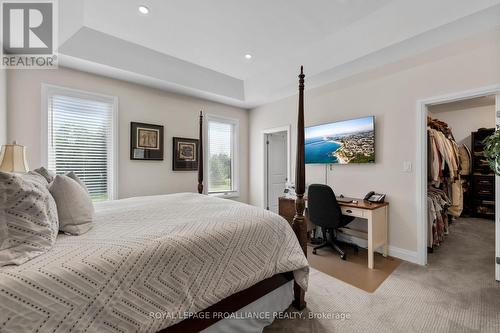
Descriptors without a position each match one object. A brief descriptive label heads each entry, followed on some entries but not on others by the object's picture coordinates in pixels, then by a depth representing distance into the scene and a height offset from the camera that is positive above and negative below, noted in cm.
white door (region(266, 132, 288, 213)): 479 -3
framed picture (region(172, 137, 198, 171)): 384 +21
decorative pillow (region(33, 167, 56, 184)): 151 -6
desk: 265 -65
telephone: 293 -42
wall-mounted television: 314 +37
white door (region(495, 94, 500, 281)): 220 -55
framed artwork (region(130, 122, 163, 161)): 338 +39
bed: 85 -52
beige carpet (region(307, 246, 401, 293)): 233 -122
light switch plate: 281 -1
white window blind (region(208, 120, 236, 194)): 441 +19
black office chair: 281 -59
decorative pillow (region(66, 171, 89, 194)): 171 -8
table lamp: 198 +6
